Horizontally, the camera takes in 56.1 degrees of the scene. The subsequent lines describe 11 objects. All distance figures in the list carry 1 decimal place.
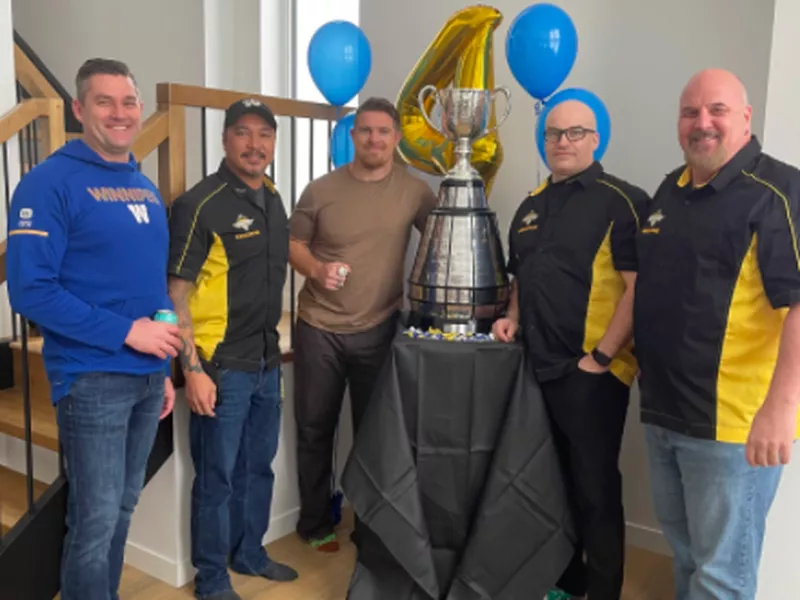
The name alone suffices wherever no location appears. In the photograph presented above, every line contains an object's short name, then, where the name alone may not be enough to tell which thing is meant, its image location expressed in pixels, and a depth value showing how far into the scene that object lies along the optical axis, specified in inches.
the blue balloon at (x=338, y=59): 96.3
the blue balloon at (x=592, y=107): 81.2
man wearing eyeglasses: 72.9
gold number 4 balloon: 87.2
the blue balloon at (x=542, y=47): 82.2
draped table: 75.3
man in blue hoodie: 59.8
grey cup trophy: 78.3
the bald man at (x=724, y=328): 56.4
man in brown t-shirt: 89.4
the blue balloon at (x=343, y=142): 98.1
